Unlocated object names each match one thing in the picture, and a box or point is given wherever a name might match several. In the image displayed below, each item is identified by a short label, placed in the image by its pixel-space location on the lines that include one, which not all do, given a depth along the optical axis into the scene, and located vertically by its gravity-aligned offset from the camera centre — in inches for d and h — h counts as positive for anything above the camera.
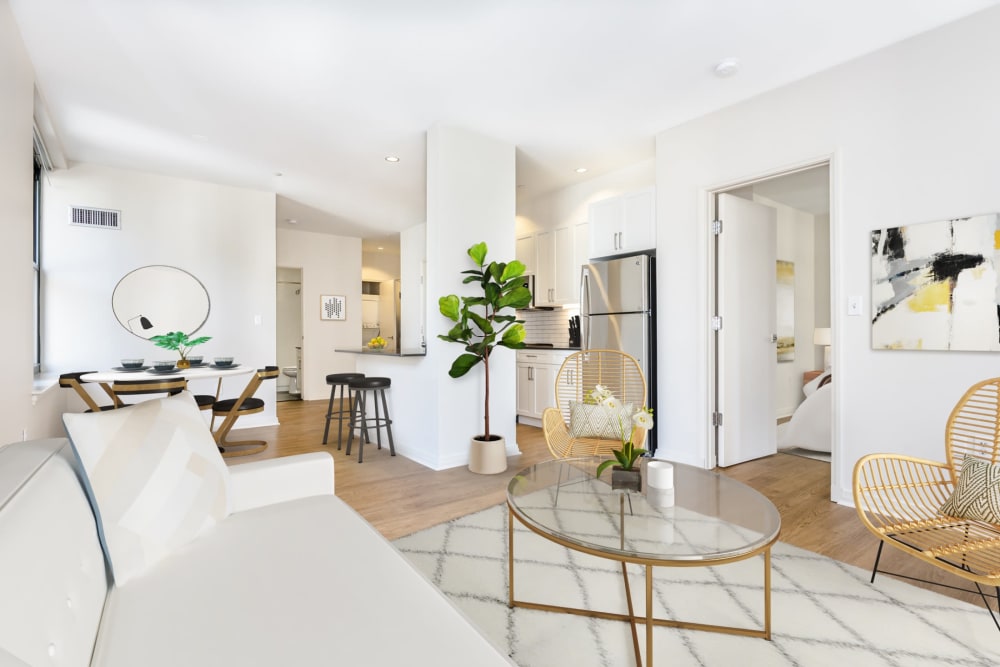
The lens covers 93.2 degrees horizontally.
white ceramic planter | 139.3 -36.8
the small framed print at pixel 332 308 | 304.7 +16.9
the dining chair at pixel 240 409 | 166.7 -26.6
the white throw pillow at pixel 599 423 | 111.8 -21.8
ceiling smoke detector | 113.2 +64.4
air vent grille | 179.3 +45.6
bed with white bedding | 157.5 -32.1
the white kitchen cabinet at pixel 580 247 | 199.5 +36.4
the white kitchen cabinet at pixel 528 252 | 227.7 +39.7
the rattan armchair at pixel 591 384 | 113.3 -15.7
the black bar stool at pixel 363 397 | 159.5 -22.2
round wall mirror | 189.2 +13.8
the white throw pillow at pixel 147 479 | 43.8 -14.8
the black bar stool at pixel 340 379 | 168.9 -16.4
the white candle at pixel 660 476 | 64.9 -19.9
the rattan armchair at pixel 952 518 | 61.9 -28.7
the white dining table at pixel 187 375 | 135.2 -12.1
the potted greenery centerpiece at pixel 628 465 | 71.0 -20.5
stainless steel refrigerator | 155.1 +8.3
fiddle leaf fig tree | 140.9 +7.1
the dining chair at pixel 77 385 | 141.7 -15.1
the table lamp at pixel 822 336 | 229.6 -2.5
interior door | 143.3 +0.2
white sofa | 28.8 -23.1
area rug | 60.1 -41.0
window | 169.0 +25.0
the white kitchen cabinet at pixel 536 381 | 198.1 -21.1
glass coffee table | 51.6 -23.9
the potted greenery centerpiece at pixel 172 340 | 149.2 -1.8
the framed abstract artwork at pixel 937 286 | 93.7 +9.5
